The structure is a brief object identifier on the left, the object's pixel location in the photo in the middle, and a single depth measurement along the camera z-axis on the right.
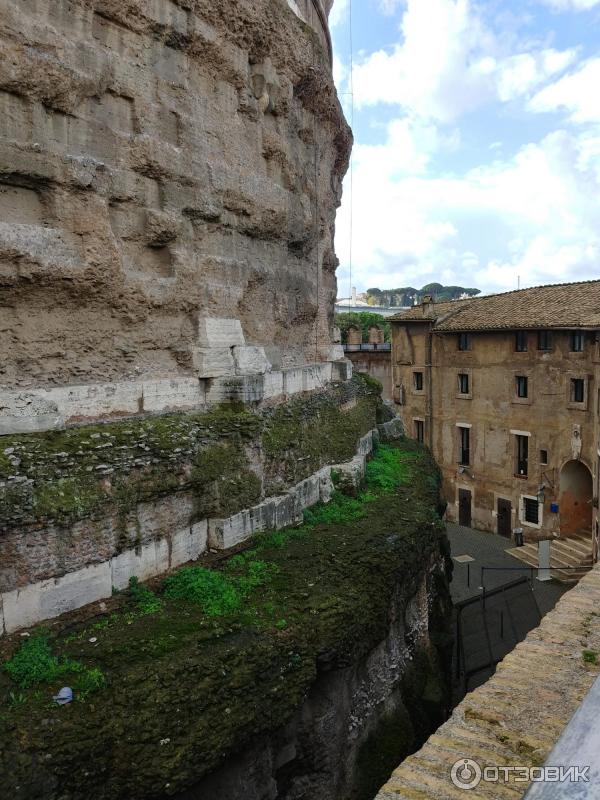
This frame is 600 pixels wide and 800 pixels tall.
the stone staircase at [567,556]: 19.59
